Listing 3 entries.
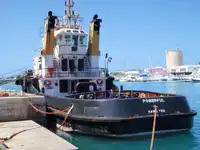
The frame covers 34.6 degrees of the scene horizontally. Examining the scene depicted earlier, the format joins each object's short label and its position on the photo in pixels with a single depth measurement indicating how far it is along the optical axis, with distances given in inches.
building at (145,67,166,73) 7253.9
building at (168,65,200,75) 6446.9
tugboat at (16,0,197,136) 489.1
